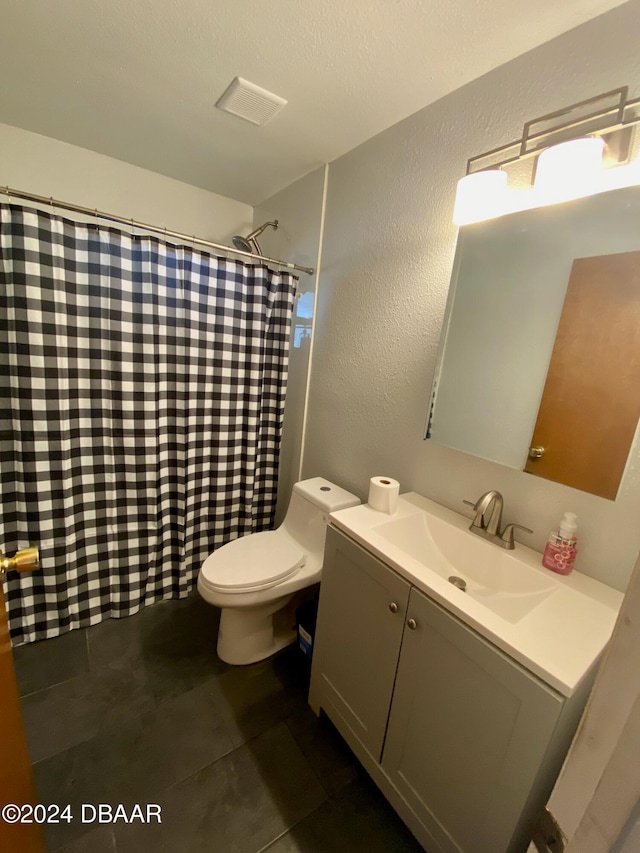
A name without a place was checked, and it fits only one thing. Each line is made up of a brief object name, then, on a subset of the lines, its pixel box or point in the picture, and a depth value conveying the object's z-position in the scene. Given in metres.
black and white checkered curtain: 1.34
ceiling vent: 1.27
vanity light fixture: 0.88
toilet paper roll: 1.24
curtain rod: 1.16
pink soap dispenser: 0.97
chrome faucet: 1.11
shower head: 2.02
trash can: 1.51
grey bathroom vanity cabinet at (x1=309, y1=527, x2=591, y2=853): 0.72
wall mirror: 0.90
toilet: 1.36
